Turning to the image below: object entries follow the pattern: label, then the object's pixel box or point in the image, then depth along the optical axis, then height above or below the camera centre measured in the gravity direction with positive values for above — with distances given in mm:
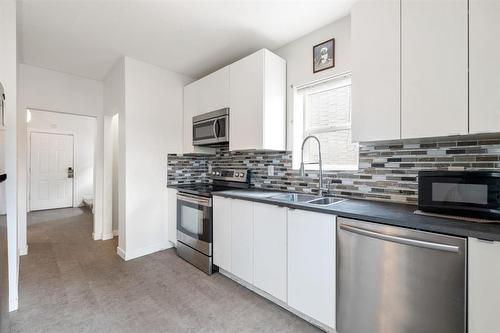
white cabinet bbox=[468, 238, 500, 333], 1050 -562
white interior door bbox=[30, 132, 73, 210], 5586 -195
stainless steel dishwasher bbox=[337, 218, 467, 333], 1146 -640
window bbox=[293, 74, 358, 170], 2209 +412
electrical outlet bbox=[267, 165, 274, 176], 2725 -82
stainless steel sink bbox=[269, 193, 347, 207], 2035 -320
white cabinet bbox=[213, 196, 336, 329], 1602 -723
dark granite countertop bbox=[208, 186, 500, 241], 1095 -306
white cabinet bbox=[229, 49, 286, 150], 2324 +635
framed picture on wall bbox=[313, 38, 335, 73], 2166 +1017
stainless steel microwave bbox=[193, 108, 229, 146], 2721 +431
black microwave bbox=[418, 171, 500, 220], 1208 -167
